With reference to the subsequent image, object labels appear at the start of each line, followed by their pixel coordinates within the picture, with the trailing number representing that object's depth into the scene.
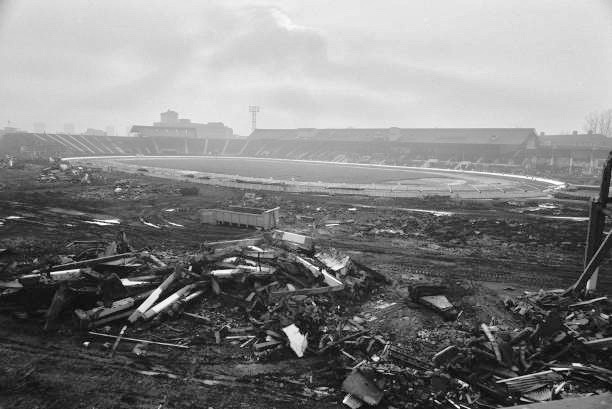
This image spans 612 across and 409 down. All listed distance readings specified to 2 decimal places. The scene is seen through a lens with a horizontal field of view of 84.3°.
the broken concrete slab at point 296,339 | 7.74
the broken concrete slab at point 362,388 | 6.28
